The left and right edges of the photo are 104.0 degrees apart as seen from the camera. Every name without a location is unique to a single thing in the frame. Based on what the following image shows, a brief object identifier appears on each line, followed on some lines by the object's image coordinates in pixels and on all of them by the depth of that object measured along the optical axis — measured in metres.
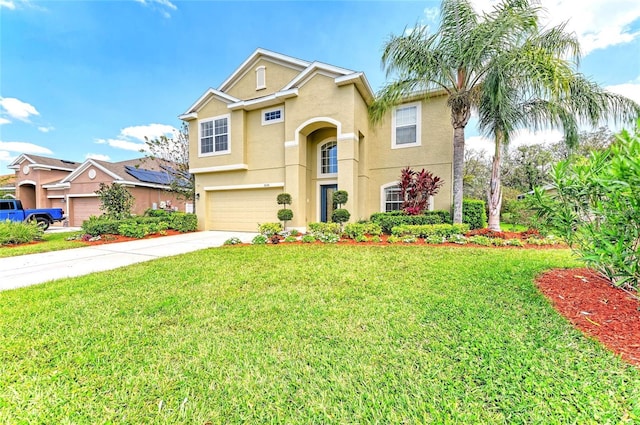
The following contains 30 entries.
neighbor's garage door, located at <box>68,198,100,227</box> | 18.52
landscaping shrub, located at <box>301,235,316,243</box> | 9.14
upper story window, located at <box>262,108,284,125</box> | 12.78
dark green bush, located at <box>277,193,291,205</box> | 11.59
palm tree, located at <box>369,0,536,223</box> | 8.20
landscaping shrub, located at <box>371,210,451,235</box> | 9.91
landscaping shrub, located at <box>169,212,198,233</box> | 13.20
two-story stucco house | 11.17
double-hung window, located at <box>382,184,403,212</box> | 12.05
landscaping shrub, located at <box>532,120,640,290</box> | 2.46
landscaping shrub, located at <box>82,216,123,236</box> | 10.88
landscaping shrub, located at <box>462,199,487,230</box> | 10.77
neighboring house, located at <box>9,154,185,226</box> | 18.27
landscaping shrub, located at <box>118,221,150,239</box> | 11.00
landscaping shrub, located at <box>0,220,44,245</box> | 9.58
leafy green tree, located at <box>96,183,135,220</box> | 12.66
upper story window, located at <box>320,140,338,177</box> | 13.23
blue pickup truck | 13.40
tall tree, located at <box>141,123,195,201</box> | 17.12
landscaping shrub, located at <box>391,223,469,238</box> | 8.67
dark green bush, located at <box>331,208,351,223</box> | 10.11
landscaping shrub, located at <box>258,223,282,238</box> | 10.49
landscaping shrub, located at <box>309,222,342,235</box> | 9.88
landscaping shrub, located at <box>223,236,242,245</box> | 9.19
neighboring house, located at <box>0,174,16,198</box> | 24.48
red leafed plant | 10.17
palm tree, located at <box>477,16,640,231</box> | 7.87
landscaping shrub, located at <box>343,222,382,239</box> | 9.32
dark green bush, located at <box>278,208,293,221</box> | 11.26
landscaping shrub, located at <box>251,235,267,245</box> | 9.07
